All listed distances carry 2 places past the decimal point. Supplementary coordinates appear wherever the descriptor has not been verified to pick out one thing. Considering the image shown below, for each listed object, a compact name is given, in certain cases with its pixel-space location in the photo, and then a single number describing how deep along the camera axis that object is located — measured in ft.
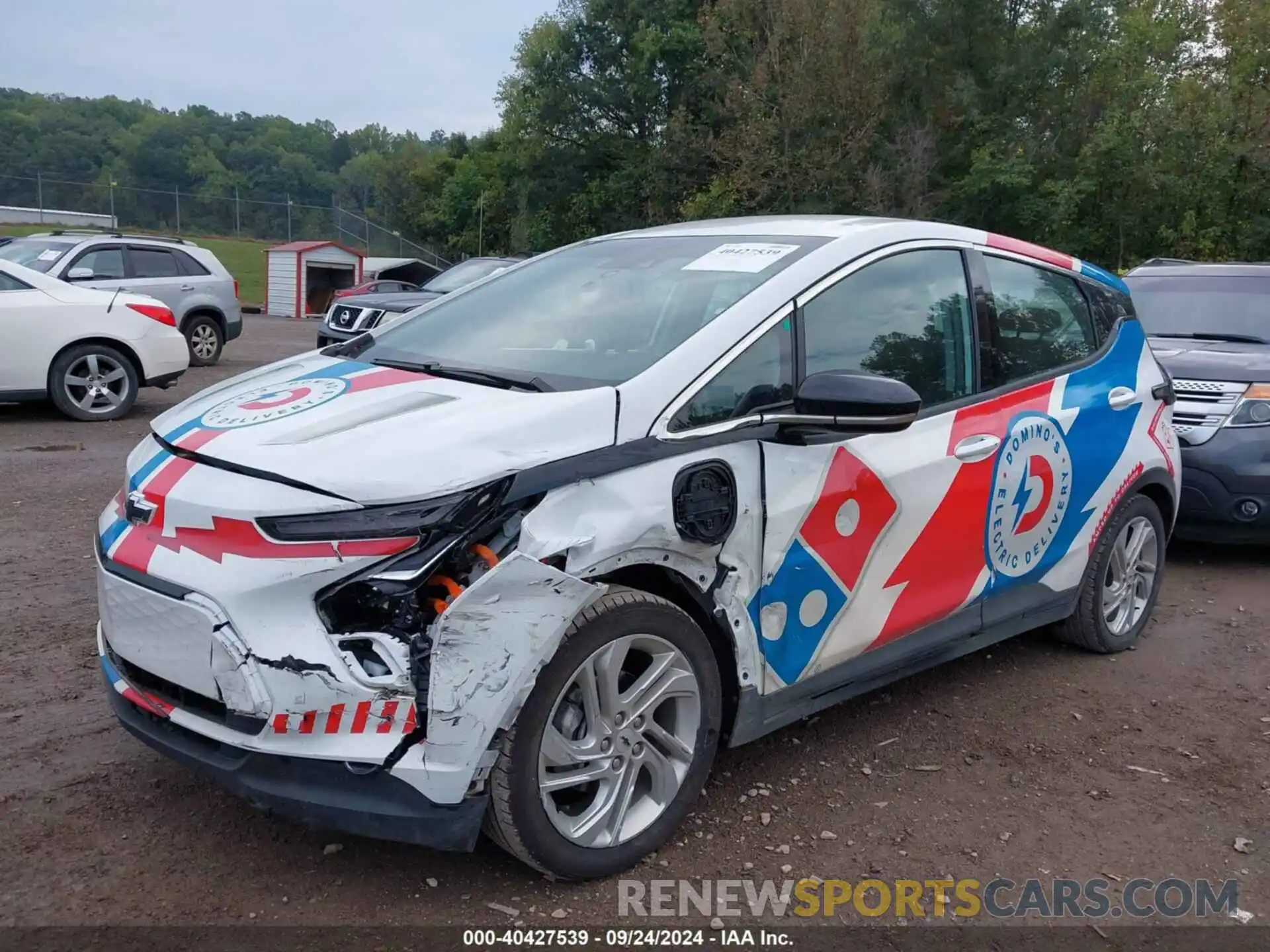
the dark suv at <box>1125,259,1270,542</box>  19.26
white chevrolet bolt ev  8.18
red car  51.44
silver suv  43.06
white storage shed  95.20
